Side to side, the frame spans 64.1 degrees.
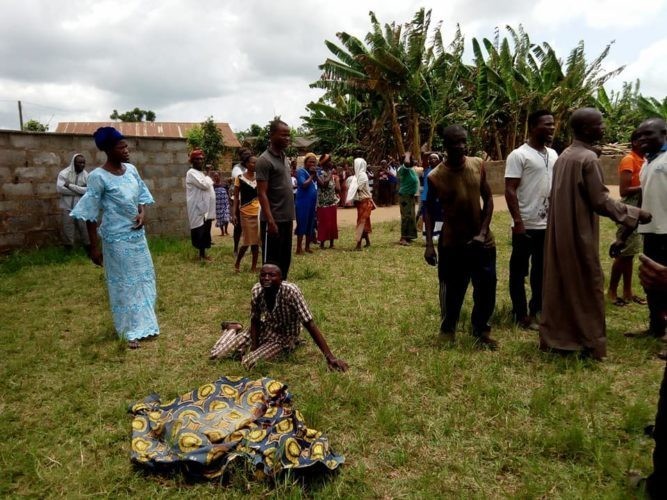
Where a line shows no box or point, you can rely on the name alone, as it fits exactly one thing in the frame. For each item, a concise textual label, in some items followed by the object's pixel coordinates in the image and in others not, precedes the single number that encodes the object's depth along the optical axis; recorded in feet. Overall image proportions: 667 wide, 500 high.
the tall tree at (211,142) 90.79
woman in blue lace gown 14.97
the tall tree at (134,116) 176.28
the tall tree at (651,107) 69.51
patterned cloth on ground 8.70
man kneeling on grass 12.82
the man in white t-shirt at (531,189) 15.07
